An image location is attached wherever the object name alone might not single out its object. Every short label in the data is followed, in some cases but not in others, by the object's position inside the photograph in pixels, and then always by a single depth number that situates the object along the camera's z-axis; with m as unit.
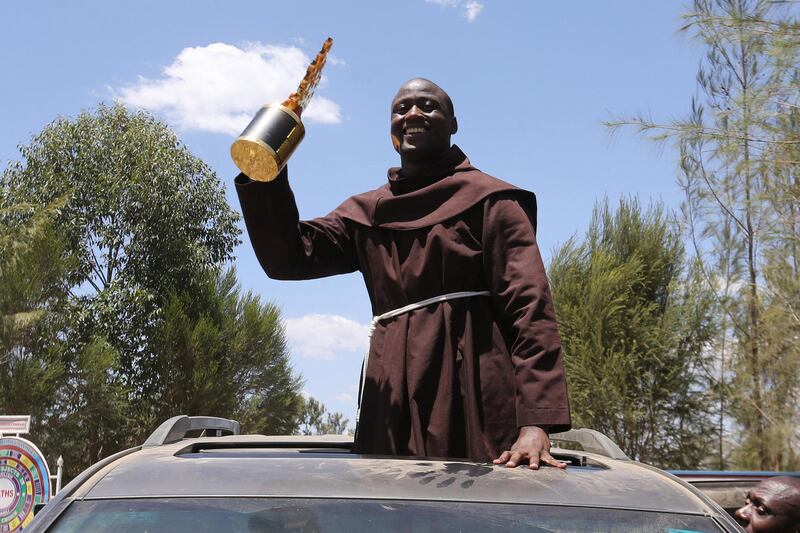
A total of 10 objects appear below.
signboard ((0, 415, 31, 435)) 11.18
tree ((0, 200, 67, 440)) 18.05
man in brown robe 2.45
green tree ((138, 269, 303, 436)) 23.06
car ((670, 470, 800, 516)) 4.72
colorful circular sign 10.47
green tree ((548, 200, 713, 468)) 18.91
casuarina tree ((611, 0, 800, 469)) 7.34
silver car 1.63
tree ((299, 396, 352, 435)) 30.89
